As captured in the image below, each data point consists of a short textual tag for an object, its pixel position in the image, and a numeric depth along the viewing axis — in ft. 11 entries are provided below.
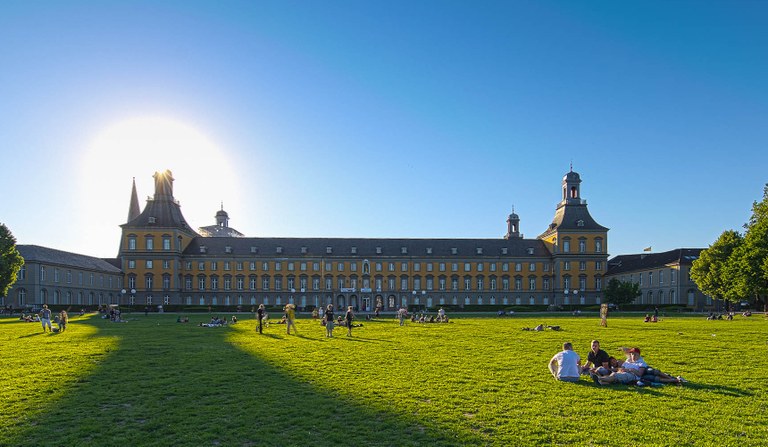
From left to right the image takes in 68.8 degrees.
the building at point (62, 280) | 234.99
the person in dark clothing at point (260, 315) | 99.91
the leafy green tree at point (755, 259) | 175.52
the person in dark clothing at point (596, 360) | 47.42
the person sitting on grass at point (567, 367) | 46.65
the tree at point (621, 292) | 260.83
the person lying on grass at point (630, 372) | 45.16
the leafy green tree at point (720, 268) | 192.03
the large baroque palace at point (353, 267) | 301.02
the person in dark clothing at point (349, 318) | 94.38
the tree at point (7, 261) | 179.80
